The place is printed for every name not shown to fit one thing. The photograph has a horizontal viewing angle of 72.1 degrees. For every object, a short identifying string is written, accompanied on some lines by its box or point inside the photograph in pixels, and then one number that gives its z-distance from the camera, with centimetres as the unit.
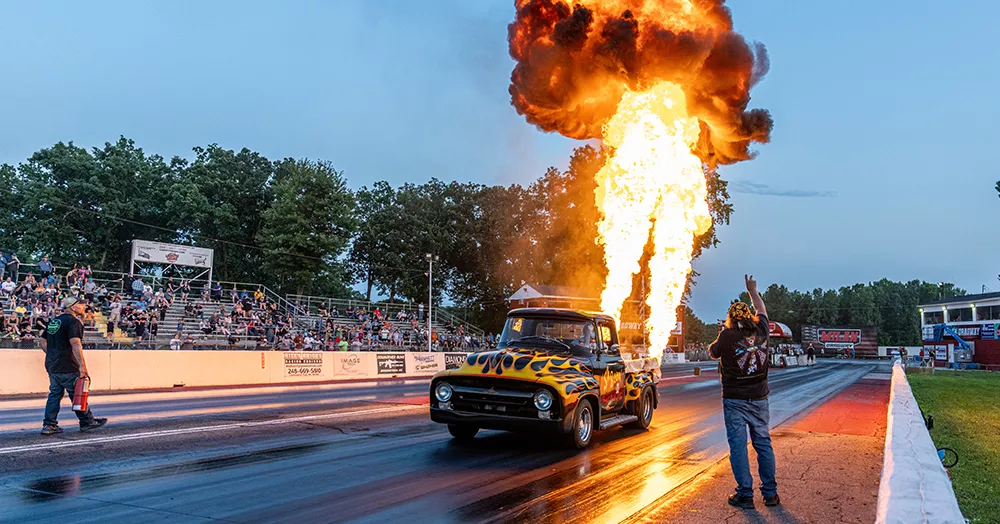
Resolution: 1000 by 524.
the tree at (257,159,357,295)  4978
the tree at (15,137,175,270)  4822
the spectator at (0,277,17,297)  2691
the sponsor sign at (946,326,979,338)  7655
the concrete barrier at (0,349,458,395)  1948
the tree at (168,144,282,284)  5384
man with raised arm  706
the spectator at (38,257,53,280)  3019
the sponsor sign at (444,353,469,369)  3650
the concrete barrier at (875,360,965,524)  411
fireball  1742
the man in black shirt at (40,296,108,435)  1068
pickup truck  974
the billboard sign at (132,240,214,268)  3756
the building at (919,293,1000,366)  6480
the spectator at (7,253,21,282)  2865
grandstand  2812
